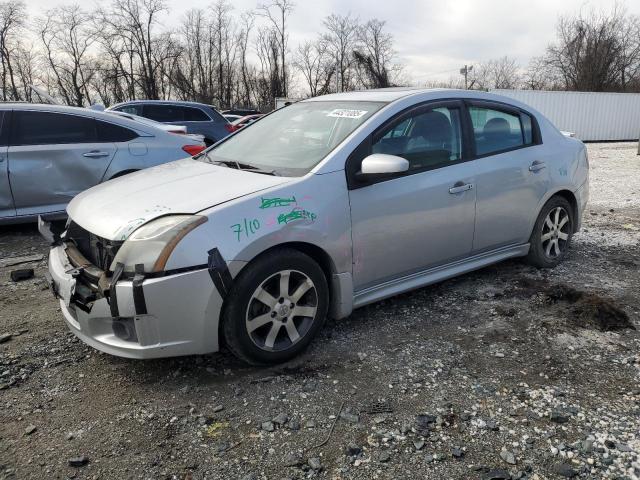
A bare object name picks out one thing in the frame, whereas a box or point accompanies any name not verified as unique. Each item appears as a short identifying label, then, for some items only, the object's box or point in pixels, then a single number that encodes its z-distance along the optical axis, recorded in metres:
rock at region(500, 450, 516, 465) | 2.29
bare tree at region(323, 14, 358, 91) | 49.00
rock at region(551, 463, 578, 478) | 2.20
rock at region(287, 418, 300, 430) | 2.54
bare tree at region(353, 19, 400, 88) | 47.76
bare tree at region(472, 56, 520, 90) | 49.62
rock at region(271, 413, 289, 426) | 2.58
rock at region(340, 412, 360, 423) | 2.59
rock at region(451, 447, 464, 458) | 2.34
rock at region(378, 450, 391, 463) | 2.31
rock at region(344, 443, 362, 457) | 2.35
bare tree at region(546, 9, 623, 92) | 40.97
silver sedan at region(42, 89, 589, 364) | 2.69
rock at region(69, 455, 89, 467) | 2.29
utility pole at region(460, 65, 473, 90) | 38.56
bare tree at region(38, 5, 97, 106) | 39.12
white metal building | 26.14
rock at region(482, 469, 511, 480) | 2.19
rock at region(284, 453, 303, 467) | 2.29
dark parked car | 12.72
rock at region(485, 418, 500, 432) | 2.51
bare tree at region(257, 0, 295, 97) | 46.33
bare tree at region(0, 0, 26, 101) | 35.69
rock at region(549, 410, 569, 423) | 2.57
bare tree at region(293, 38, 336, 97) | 49.38
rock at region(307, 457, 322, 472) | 2.27
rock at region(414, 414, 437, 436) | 2.50
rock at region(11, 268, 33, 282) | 4.64
